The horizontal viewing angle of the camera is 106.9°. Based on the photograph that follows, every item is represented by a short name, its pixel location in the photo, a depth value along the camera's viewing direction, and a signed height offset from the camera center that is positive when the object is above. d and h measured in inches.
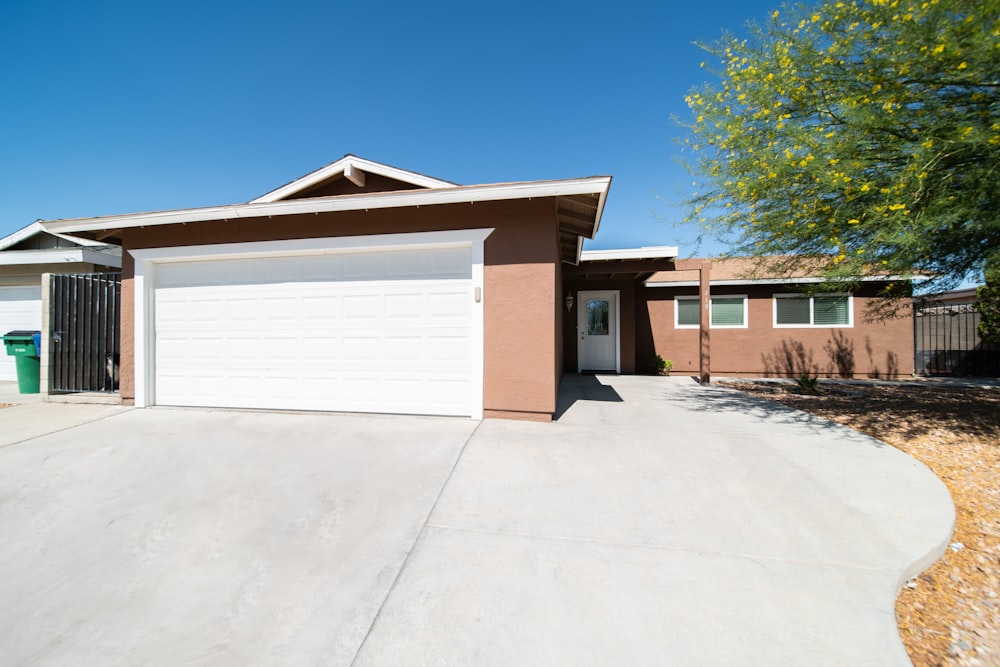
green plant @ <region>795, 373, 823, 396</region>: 304.2 -39.7
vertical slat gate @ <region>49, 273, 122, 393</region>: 261.0 +3.2
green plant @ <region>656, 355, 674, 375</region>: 410.3 -32.9
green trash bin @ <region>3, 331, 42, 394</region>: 276.8 -16.4
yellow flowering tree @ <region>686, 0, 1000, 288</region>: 150.9 +95.1
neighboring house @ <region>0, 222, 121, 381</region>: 331.3 +53.4
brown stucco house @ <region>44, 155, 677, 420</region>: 193.5 +22.8
